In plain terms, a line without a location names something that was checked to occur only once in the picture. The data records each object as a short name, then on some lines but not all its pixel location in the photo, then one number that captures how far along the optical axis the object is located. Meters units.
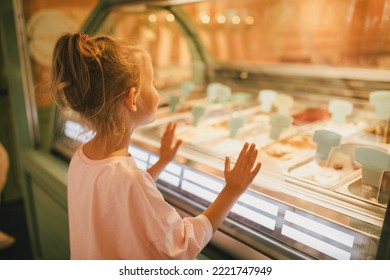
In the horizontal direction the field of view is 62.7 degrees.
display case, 0.99
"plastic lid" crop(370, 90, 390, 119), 1.47
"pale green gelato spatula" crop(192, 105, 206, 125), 1.75
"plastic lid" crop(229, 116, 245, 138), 1.58
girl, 0.89
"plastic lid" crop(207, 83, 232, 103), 2.11
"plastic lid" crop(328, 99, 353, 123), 1.64
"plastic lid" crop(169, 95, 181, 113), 1.96
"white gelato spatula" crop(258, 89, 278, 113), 1.91
